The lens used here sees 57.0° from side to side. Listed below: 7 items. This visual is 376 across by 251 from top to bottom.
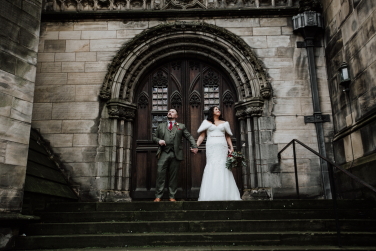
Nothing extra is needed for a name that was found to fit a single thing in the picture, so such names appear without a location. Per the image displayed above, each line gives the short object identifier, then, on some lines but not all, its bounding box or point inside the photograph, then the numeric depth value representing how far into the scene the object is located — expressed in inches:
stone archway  294.2
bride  239.8
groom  252.7
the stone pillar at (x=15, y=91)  189.2
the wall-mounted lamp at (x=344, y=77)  264.7
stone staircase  169.2
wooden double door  305.9
